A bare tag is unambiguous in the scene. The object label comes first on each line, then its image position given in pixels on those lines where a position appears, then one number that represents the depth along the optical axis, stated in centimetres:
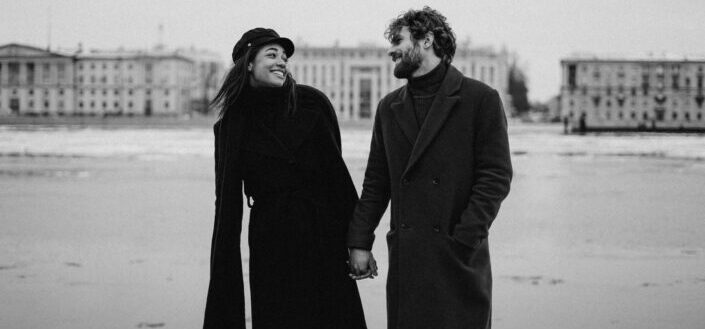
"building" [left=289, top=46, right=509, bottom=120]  13562
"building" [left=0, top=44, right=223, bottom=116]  13025
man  302
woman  353
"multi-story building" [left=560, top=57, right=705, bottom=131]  10844
